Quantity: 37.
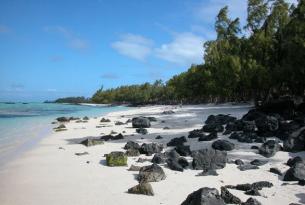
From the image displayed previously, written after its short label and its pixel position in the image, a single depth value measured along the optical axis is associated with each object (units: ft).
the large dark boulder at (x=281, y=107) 73.01
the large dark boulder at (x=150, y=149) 41.65
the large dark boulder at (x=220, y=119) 70.47
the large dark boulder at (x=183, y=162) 34.22
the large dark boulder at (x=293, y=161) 32.29
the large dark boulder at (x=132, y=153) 40.87
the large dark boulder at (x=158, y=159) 36.08
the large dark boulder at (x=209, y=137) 49.95
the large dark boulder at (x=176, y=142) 46.96
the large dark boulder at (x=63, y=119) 111.09
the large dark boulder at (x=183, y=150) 39.63
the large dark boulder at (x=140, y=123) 74.74
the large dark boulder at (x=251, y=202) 22.87
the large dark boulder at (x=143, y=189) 25.93
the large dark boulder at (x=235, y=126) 57.27
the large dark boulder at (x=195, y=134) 53.93
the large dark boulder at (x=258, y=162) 34.87
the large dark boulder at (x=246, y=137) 47.48
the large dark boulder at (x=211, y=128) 58.66
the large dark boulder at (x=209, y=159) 33.38
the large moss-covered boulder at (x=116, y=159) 35.71
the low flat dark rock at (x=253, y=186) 26.97
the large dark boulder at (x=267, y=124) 53.05
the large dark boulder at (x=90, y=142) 50.75
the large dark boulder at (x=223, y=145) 42.44
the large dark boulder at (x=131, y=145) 44.72
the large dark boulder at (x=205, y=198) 20.90
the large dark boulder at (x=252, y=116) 66.87
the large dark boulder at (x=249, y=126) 55.24
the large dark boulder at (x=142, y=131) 64.17
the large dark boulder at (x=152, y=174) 29.51
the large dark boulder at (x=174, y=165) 33.08
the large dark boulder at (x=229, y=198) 23.72
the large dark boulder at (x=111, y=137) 56.47
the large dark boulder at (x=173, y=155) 35.64
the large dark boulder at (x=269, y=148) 38.86
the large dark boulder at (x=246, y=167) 33.16
